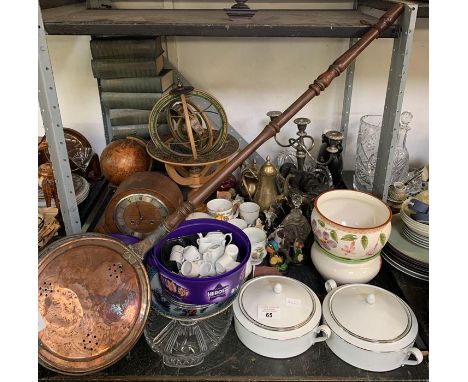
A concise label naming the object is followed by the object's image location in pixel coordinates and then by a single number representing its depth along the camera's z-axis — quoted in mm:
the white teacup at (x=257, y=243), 1162
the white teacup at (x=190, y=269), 939
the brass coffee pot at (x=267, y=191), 1330
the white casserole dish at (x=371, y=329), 866
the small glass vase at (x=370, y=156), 1488
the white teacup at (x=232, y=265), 939
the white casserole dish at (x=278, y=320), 885
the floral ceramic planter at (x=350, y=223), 998
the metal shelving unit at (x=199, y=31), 974
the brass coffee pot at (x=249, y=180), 1406
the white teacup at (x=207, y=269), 932
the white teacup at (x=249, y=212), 1297
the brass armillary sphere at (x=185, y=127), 1244
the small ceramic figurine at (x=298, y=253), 1174
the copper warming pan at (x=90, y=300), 854
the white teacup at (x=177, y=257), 968
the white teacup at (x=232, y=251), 974
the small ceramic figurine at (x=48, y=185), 1271
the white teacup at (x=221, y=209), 1261
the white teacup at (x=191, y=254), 961
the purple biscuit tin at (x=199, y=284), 873
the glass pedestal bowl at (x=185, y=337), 921
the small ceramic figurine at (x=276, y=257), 1174
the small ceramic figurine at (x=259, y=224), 1260
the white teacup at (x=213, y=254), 964
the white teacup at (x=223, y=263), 931
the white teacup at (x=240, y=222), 1239
